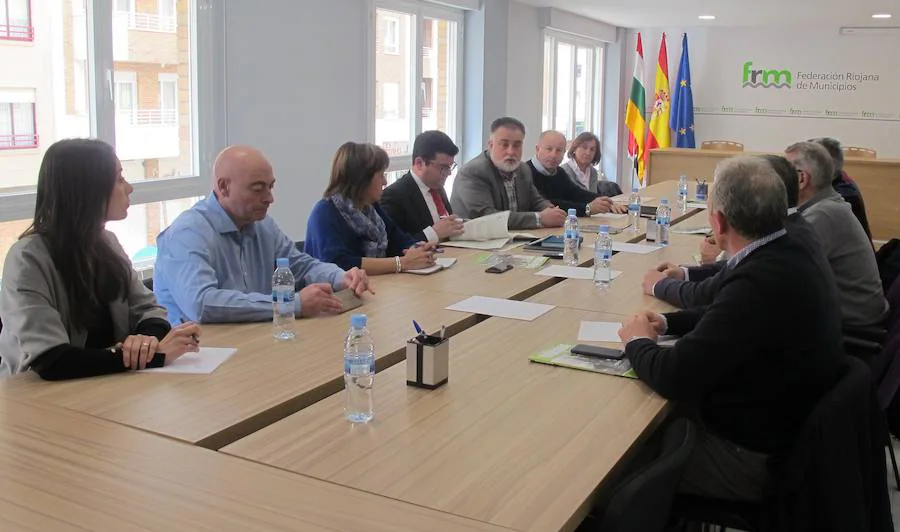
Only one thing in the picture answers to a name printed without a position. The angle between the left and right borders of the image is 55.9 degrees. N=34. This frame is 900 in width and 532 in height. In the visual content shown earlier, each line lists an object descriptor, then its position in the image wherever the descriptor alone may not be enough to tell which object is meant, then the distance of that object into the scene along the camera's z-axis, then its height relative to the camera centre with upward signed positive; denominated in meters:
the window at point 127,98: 4.50 +0.27
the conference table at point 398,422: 1.53 -0.60
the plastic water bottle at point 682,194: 6.00 -0.31
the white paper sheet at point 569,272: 3.55 -0.52
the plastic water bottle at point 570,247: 3.85 -0.44
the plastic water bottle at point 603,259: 3.39 -0.45
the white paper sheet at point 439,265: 3.57 -0.50
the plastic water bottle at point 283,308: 2.62 -0.50
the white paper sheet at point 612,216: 5.46 -0.42
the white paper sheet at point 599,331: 2.56 -0.56
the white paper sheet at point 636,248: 4.20 -0.49
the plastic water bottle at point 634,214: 5.01 -0.40
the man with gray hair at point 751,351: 2.00 -0.47
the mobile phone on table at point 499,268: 3.60 -0.51
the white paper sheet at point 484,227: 4.42 -0.41
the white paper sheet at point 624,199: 6.23 -0.36
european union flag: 12.41 +0.64
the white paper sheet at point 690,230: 4.90 -0.46
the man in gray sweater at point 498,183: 4.89 -0.20
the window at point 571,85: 11.25 +0.92
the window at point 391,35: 7.67 +1.02
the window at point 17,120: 4.45 +0.12
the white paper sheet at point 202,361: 2.21 -0.58
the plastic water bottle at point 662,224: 4.46 -0.38
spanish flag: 12.55 +0.70
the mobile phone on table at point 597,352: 2.33 -0.55
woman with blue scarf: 3.51 -0.29
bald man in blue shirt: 2.69 -0.38
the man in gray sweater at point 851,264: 3.26 -0.43
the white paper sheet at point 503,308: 2.84 -0.54
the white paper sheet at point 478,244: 4.25 -0.48
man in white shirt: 4.18 -0.22
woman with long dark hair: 2.13 -0.37
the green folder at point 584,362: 2.24 -0.57
